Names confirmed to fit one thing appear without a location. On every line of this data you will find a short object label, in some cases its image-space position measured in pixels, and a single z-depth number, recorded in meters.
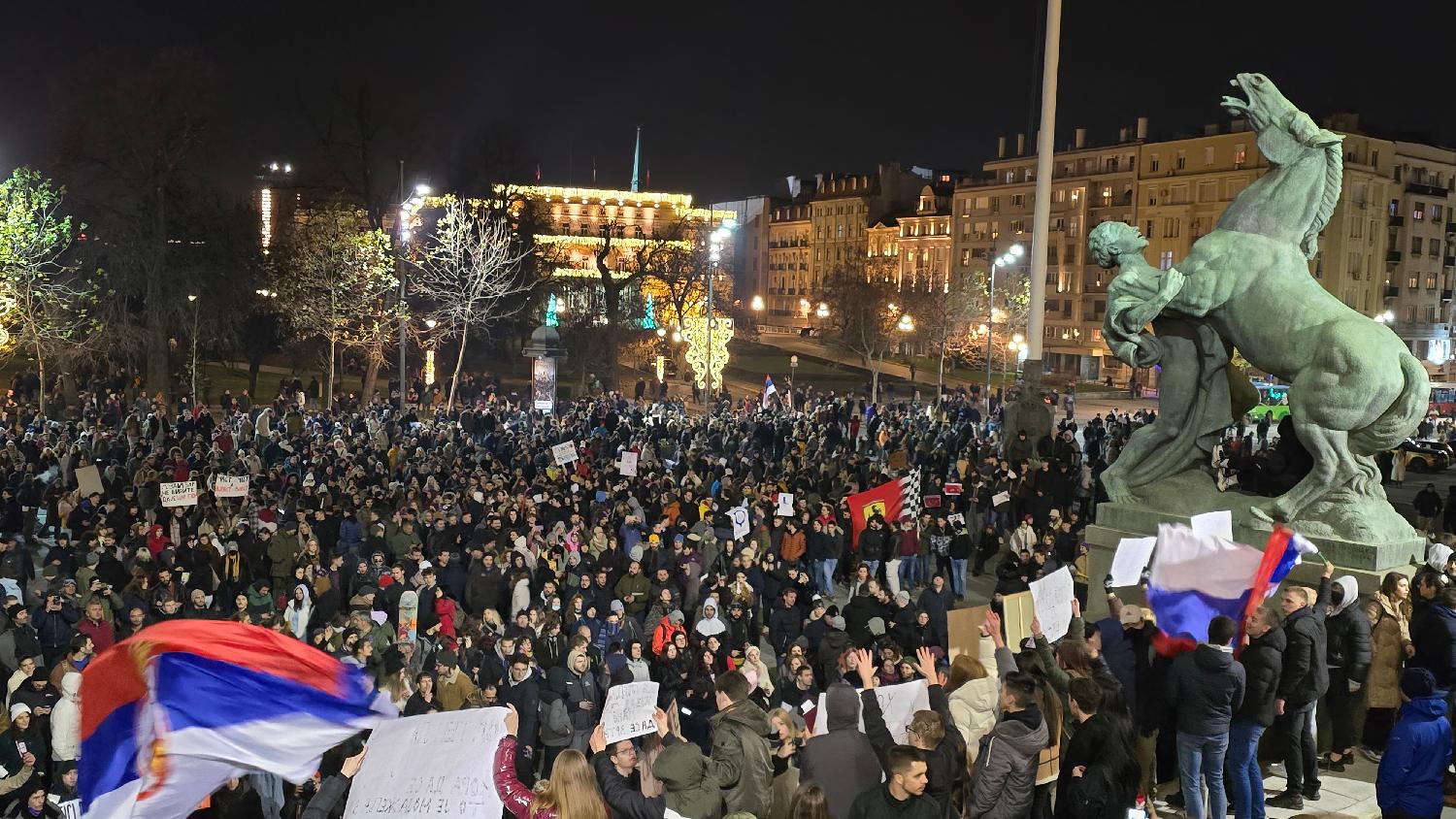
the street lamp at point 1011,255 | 45.41
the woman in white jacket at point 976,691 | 7.55
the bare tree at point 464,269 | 41.22
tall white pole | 21.66
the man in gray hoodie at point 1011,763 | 6.18
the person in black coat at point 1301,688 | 7.71
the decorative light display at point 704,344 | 52.00
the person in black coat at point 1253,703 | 7.34
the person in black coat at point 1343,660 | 8.44
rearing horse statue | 10.05
